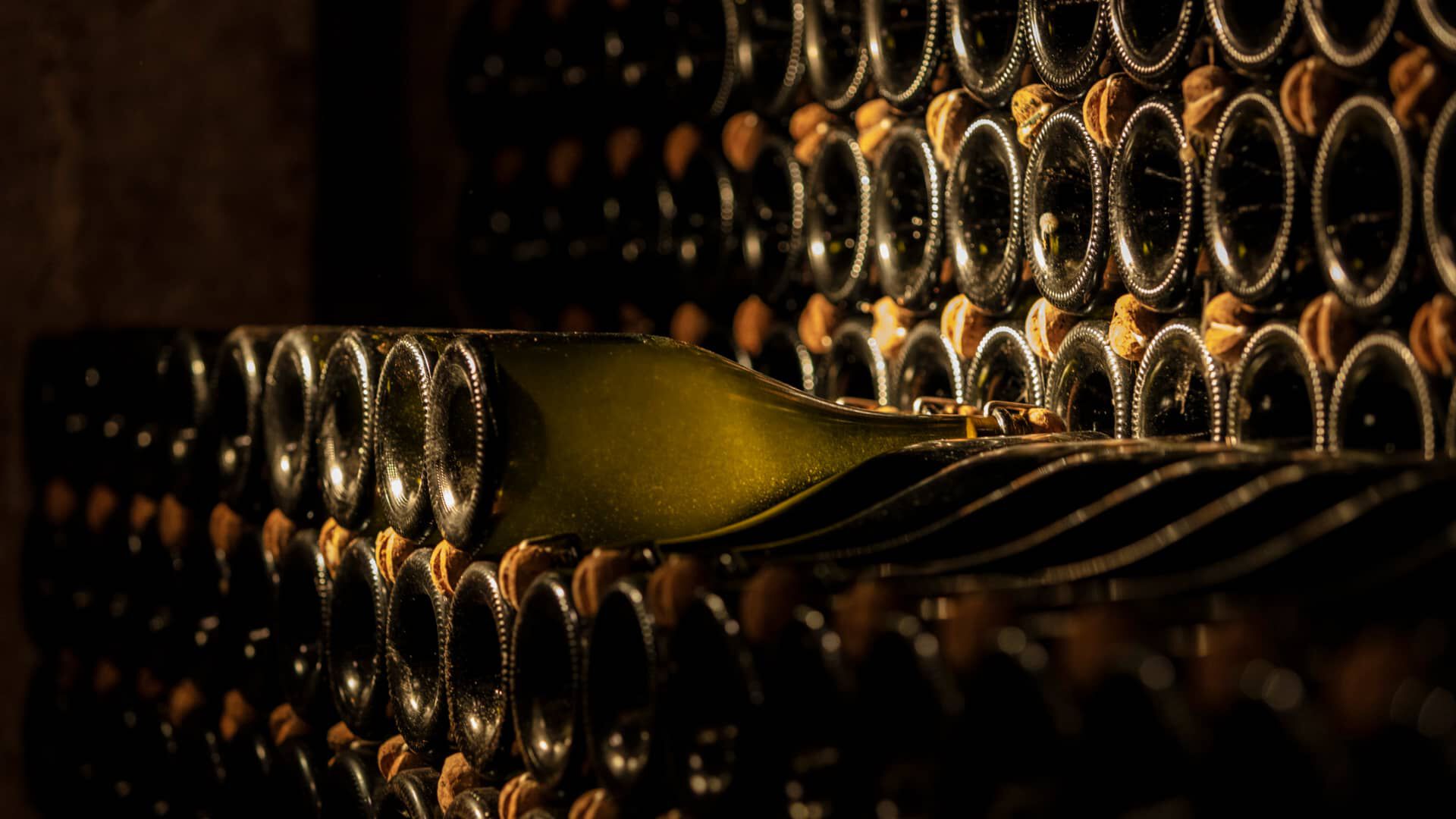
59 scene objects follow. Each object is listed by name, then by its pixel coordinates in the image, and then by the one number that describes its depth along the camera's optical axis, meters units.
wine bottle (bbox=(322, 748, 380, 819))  1.51
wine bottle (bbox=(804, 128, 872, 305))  1.67
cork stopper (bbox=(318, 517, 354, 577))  1.54
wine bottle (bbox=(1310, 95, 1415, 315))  1.35
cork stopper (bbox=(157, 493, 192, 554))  1.76
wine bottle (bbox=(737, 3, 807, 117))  1.76
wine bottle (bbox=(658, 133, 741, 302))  1.82
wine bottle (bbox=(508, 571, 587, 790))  1.34
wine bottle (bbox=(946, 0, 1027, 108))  1.55
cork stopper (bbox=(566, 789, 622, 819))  1.33
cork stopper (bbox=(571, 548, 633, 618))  1.32
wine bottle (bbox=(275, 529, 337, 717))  1.57
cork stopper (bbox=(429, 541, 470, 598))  1.43
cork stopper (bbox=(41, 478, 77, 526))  1.94
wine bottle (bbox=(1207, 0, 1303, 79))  1.38
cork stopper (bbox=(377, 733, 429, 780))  1.49
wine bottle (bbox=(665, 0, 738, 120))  1.81
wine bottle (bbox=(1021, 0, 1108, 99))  1.50
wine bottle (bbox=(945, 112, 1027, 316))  1.56
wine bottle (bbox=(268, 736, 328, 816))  1.57
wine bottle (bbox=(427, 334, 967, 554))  1.39
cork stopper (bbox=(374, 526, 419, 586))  1.48
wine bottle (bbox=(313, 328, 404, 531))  1.48
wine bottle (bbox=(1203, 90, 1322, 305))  1.40
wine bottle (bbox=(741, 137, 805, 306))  1.77
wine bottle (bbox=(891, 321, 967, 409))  1.61
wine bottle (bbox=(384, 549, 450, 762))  1.44
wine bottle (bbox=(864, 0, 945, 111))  1.61
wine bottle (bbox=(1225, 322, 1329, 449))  1.40
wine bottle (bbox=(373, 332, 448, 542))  1.44
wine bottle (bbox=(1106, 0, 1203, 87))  1.43
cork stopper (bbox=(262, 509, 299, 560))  1.62
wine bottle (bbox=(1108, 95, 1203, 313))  1.45
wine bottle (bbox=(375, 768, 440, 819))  1.45
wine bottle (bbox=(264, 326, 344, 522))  1.55
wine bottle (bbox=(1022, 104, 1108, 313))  1.50
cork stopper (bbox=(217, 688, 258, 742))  1.69
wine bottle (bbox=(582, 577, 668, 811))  1.29
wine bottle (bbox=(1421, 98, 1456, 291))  1.32
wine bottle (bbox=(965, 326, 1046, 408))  1.55
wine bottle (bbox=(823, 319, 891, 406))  1.67
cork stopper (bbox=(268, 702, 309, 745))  1.62
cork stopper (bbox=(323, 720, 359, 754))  1.56
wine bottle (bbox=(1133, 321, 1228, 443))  1.45
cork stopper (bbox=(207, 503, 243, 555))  1.69
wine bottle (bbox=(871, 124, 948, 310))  1.60
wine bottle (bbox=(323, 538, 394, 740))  1.50
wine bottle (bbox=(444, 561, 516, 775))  1.39
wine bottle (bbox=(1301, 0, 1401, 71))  1.34
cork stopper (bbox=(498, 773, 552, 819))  1.38
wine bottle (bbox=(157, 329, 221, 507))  1.73
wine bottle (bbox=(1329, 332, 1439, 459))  1.34
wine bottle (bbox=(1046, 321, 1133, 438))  1.49
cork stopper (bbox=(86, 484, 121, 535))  1.88
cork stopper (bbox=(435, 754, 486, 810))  1.43
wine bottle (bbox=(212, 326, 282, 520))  1.63
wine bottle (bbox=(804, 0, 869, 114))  1.67
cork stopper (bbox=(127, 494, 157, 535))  1.82
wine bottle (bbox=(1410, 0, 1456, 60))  1.32
